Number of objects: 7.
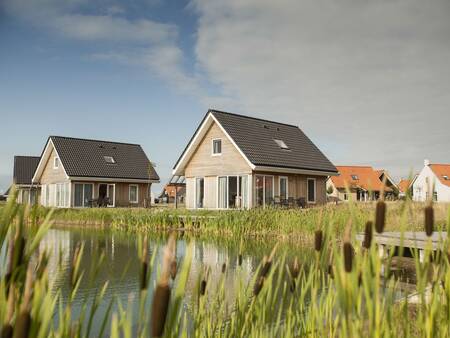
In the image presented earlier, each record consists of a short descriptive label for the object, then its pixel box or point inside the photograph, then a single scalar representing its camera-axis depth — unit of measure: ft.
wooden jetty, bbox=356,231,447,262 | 25.28
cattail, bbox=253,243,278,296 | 4.81
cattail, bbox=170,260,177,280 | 4.44
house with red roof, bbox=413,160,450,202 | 150.41
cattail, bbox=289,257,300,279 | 5.93
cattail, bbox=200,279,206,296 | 6.09
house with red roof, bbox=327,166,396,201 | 150.08
